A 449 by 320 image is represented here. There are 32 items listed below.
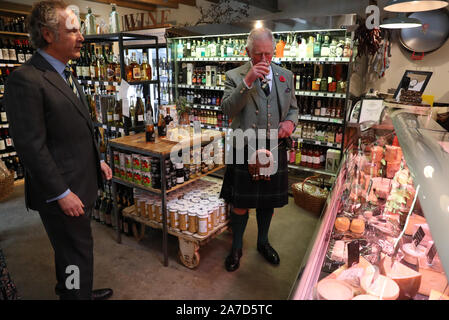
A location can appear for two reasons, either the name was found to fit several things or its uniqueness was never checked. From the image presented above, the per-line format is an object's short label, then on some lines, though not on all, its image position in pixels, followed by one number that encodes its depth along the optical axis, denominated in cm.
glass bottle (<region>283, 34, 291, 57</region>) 420
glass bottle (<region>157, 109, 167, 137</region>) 302
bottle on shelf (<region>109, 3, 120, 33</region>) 340
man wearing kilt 222
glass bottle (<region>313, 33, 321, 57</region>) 401
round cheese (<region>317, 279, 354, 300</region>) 103
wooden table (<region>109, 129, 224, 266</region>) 263
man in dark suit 159
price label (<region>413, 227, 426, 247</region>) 129
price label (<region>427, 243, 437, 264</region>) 123
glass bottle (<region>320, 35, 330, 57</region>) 389
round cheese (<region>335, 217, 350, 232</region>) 161
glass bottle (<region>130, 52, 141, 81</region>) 324
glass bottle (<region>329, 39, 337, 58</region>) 383
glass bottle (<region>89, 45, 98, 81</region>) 342
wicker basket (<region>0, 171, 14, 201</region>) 310
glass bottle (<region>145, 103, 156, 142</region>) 284
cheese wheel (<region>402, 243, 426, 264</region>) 128
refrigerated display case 105
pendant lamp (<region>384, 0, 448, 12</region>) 251
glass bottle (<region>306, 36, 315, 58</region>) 402
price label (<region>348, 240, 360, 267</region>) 127
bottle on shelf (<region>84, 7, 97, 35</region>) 364
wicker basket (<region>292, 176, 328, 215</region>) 382
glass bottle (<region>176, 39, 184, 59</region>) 532
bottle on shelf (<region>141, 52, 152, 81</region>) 341
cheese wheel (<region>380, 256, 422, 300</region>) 112
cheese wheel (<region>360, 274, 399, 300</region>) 105
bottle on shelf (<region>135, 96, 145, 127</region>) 332
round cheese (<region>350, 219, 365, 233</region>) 159
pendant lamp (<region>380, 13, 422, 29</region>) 331
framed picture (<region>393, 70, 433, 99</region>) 339
